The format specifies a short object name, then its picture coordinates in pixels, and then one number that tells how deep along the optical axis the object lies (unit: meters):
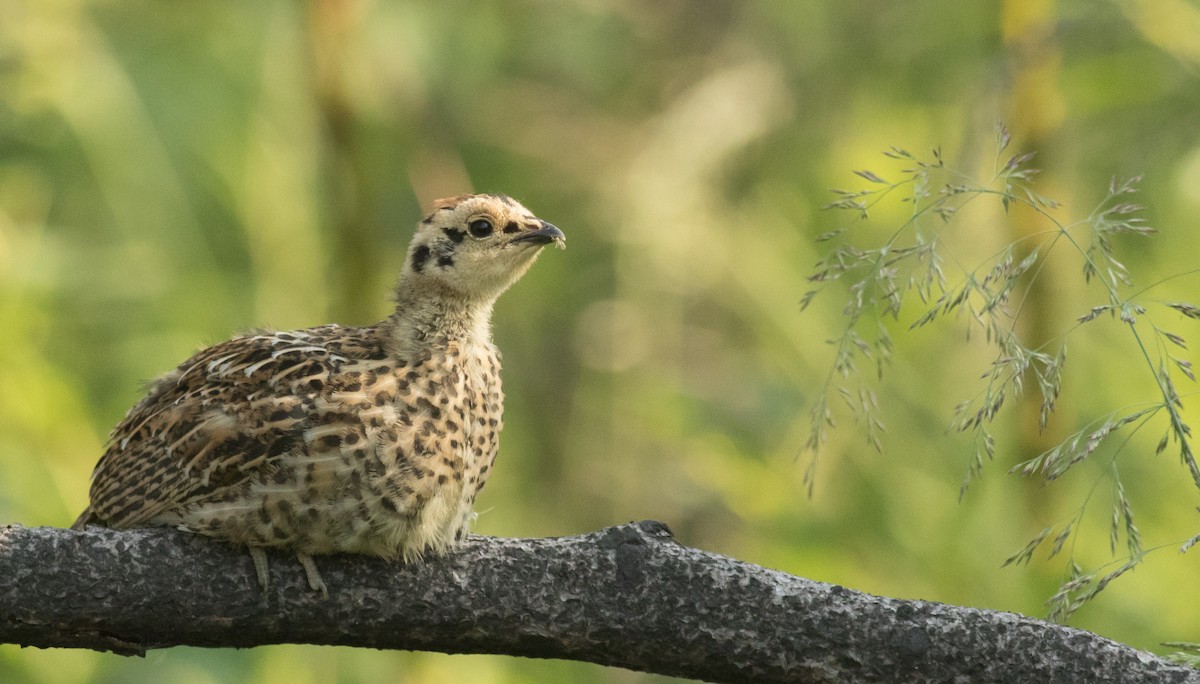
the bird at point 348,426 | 7.56
